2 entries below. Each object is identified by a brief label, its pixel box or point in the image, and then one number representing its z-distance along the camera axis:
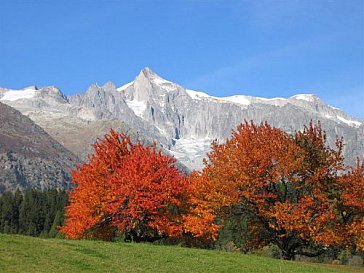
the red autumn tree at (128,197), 54.50
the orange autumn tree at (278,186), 47.88
